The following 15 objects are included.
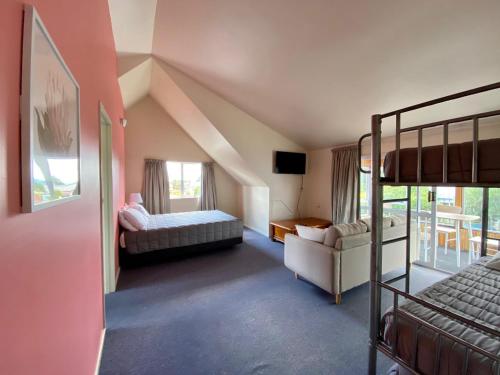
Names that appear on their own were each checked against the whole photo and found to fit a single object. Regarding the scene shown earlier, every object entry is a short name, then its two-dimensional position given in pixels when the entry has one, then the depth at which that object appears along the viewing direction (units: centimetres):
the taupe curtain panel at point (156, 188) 505
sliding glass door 306
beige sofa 225
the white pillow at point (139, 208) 389
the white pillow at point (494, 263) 189
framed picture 62
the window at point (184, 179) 554
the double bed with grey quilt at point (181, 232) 310
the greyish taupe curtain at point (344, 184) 405
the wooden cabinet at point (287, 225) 425
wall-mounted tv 471
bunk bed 92
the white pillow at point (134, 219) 317
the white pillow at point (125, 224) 312
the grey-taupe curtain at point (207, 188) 577
